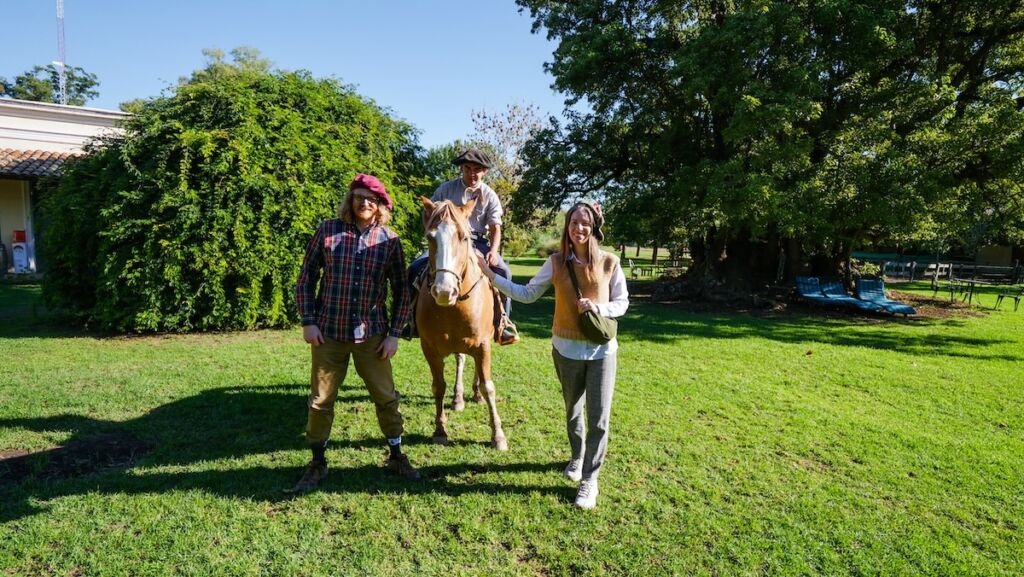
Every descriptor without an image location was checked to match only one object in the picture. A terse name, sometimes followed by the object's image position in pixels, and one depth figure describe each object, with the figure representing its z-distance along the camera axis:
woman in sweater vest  3.79
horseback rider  5.41
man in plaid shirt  3.86
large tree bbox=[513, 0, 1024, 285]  12.54
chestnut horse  3.73
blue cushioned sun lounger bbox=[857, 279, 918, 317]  14.17
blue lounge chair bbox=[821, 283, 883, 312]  14.45
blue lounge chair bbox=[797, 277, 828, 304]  15.65
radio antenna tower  32.04
